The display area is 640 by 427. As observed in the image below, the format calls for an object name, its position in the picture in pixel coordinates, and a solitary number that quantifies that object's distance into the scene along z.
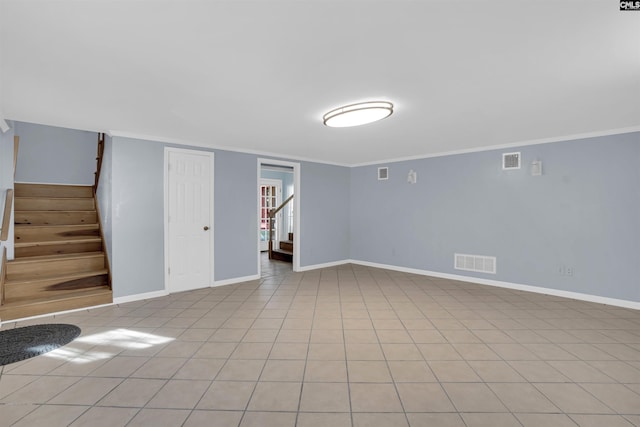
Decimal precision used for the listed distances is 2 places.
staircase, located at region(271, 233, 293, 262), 7.17
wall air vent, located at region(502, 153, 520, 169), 4.57
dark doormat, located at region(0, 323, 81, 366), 2.56
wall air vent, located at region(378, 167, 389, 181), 6.21
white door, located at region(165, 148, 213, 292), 4.39
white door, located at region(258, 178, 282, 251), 8.70
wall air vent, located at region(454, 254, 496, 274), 4.85
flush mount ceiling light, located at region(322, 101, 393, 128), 2.80
